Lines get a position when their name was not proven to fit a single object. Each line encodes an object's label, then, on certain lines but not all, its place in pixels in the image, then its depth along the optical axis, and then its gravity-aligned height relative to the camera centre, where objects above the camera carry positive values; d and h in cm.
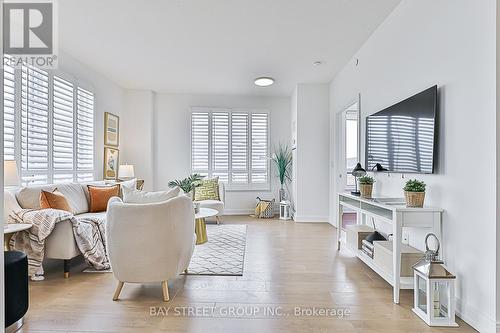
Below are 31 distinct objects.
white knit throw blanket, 299 -64
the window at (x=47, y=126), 357 +50
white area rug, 327 -106
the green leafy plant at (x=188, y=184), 447 -27
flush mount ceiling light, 558 +151
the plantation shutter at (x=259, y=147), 712 +42
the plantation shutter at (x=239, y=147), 708 +42
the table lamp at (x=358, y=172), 366 -6
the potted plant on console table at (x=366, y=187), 345 -22
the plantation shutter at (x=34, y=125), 372 +48
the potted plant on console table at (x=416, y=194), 252 -21
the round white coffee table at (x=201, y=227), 430 -85
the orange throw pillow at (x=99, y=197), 434 -44
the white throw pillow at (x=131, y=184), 483 -28
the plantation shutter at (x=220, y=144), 704 +48
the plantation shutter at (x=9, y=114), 346 +55
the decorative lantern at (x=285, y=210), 647 -90
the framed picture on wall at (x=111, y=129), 581 +67
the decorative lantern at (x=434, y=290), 215 -86
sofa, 308 -61
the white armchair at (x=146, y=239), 242 -56
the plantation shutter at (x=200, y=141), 701 +54
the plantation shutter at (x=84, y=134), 496 +49
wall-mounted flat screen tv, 257 +30
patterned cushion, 617 -49
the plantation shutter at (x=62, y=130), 436 +49
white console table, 245 -42
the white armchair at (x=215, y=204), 580 -71
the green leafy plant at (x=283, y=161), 686 +11
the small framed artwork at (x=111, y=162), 581 +6
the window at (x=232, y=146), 702 +44
